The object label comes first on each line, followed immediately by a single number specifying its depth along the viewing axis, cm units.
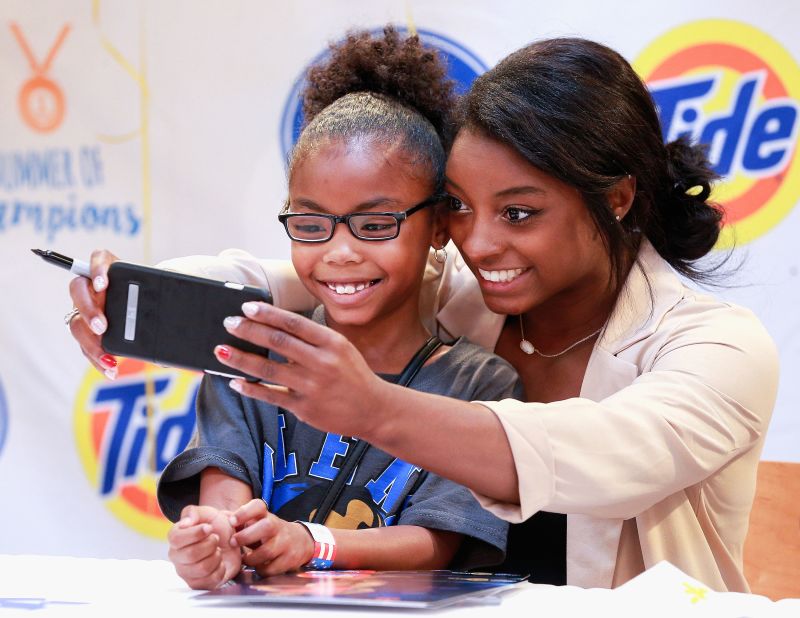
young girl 228
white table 202
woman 210
